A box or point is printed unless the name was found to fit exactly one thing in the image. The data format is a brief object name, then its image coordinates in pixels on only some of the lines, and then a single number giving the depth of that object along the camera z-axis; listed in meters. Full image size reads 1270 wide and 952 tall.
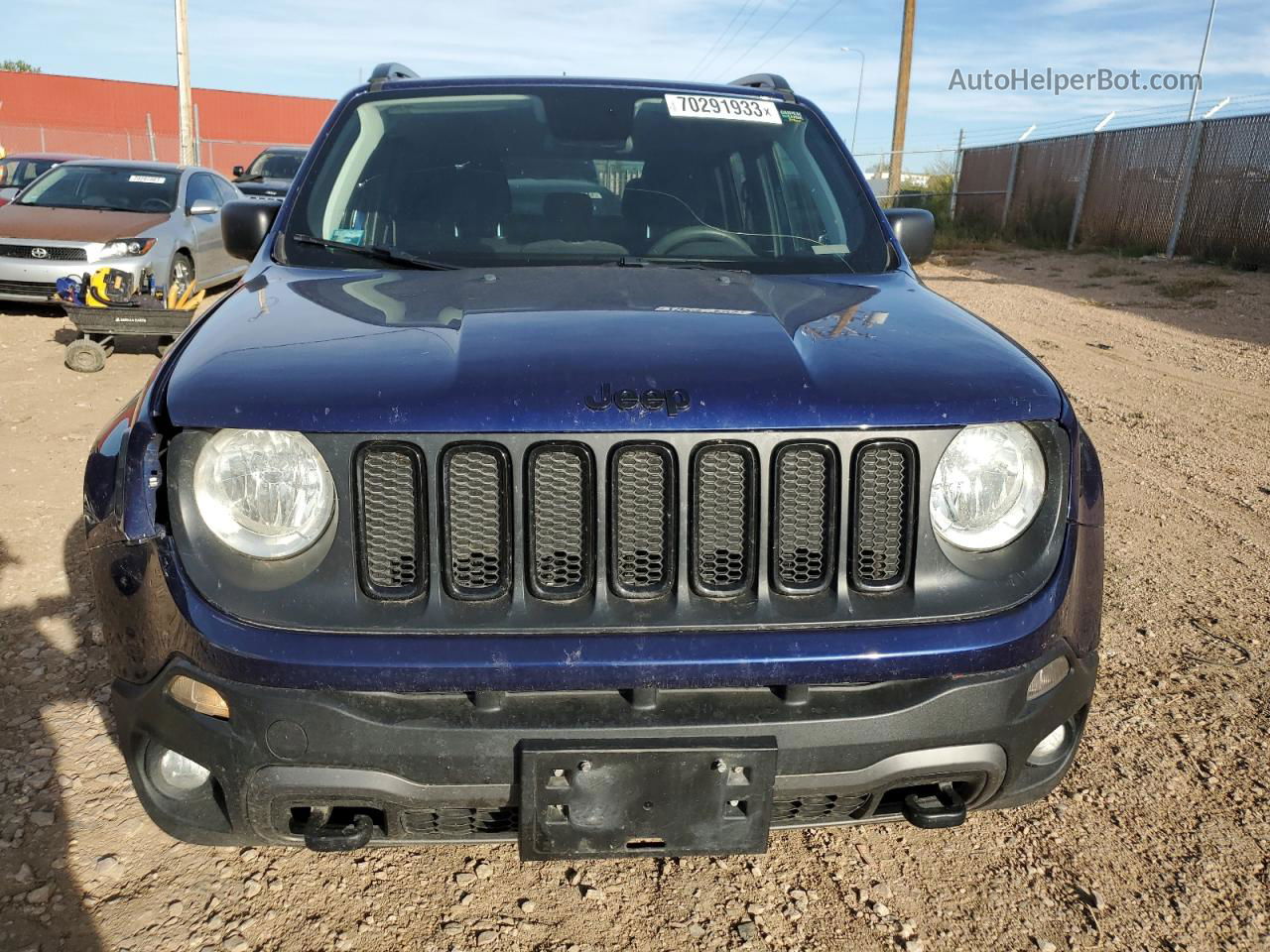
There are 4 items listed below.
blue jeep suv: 1.75
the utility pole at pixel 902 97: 27.33
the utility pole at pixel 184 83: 22.53
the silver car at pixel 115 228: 9.38
